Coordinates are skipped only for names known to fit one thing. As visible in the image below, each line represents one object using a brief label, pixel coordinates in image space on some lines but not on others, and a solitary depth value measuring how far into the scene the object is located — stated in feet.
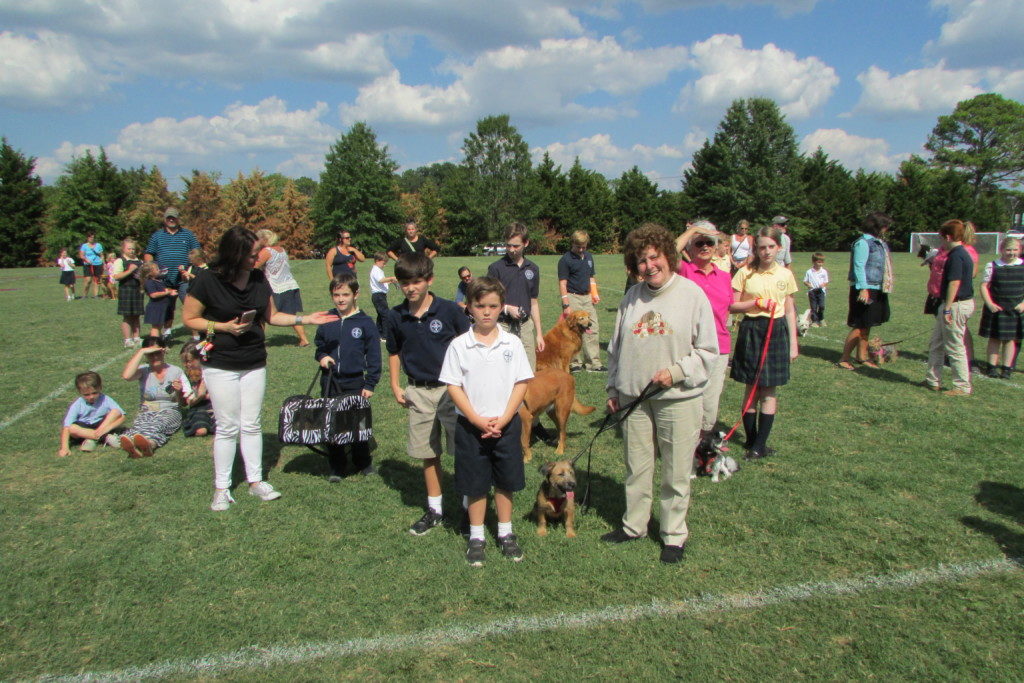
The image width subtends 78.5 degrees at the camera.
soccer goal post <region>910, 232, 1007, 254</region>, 125.70
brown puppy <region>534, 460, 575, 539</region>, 13.93
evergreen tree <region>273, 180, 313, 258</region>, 190.70
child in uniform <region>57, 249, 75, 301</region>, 67.36
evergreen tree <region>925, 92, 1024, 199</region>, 209.87
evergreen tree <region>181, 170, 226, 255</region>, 176.94
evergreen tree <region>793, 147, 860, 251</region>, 161.58
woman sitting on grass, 20.85
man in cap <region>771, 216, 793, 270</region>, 39.77
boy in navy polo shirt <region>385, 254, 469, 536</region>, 14.14
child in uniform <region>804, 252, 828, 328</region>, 42.78
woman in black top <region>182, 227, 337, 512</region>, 14.47
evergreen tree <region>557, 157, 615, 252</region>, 188.96
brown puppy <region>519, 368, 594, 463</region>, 18.21
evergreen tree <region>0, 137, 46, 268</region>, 160.56
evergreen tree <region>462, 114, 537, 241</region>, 189.98
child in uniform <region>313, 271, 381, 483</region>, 17.69
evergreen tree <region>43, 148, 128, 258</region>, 163.84
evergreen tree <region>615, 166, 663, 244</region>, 190.60
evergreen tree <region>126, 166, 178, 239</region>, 163.02
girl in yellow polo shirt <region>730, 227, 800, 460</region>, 17.76
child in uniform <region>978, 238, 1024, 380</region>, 27.43
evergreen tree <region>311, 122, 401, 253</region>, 195.42
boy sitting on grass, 20.48
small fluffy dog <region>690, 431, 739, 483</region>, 17.12
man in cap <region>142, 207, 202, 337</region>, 35.50
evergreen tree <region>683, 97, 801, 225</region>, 184.34
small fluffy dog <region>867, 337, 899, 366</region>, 31.19
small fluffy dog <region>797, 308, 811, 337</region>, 39.75
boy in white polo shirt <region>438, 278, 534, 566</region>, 12.43
